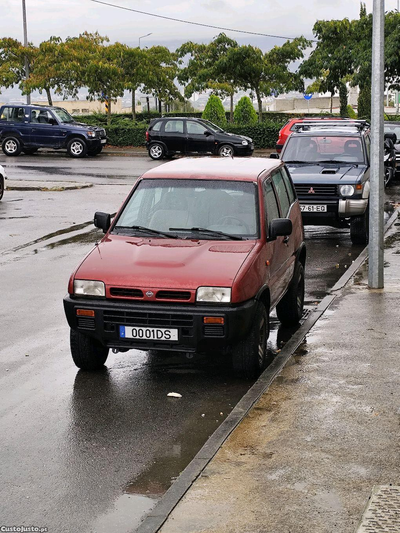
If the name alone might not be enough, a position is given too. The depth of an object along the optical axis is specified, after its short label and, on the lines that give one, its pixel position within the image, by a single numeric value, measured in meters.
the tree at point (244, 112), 43.59
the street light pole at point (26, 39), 47.22
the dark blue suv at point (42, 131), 35.31
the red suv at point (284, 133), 25.69
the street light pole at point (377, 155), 11.06
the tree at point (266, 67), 44.75
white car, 21.27
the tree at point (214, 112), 45.16
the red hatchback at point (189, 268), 7.42
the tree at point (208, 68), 45.75
